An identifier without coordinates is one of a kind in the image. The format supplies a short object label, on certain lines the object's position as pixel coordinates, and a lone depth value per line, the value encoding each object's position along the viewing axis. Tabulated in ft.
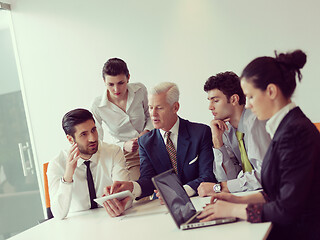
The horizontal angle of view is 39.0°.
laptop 6.48
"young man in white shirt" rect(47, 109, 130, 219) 10.05
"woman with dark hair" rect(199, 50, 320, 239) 5.45
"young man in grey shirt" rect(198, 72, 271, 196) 10.00
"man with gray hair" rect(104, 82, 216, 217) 10.13
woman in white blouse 12.71
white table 6.00
